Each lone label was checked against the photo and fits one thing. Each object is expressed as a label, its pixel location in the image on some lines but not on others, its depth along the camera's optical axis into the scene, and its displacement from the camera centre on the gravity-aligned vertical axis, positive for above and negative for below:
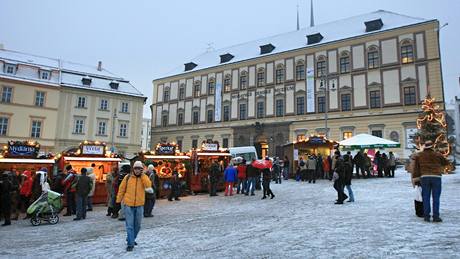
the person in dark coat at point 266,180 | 14.13 -0.43
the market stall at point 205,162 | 18.02 +0.33
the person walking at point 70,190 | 11.81 -0.85
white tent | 21.84 +1.85
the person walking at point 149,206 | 10.79 -1.23
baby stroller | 10.27 -1.33
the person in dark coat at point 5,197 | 10.24 -1.00
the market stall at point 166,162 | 16.50 +0.24
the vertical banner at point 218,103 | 45.41 +8.62
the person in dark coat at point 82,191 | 11.02 -0.83
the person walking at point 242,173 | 16.47 -0.20
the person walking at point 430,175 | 7.44 -0.04
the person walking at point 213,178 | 16.50 -0.46
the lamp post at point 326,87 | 35.75 +8.83
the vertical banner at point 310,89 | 37.66 +8.96
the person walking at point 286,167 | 24.45 +0.21
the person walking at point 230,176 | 15.91 -0.34
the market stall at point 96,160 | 15.02 +0.23
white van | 27.81 +1.34
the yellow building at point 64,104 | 35.81 +6.92
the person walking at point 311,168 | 20.73 +0.15
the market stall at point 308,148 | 24.48 +1.64
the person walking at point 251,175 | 15.72 -0.27
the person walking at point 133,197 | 6.61 -0.59
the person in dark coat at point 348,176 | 11.55 -0.15
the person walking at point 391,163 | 21.52 +0.55
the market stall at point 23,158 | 13.84 +0.23
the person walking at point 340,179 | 11.40 -0.26
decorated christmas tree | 23.33 +3.07
